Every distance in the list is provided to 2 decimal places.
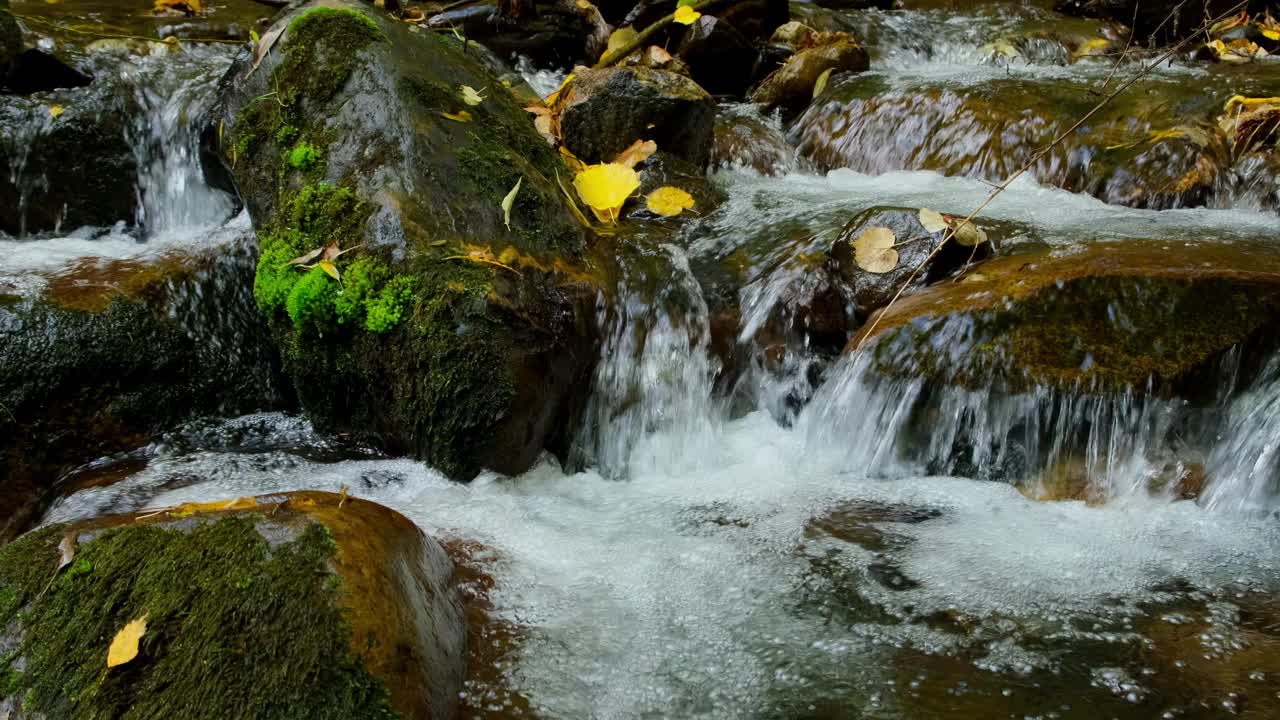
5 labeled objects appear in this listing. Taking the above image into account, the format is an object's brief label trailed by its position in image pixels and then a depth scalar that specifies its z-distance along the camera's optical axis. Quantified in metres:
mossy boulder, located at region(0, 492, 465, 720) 1.83
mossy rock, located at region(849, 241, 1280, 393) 3.20
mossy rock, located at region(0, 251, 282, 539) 3.50
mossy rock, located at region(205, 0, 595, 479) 3.20
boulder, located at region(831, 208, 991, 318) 3.84
